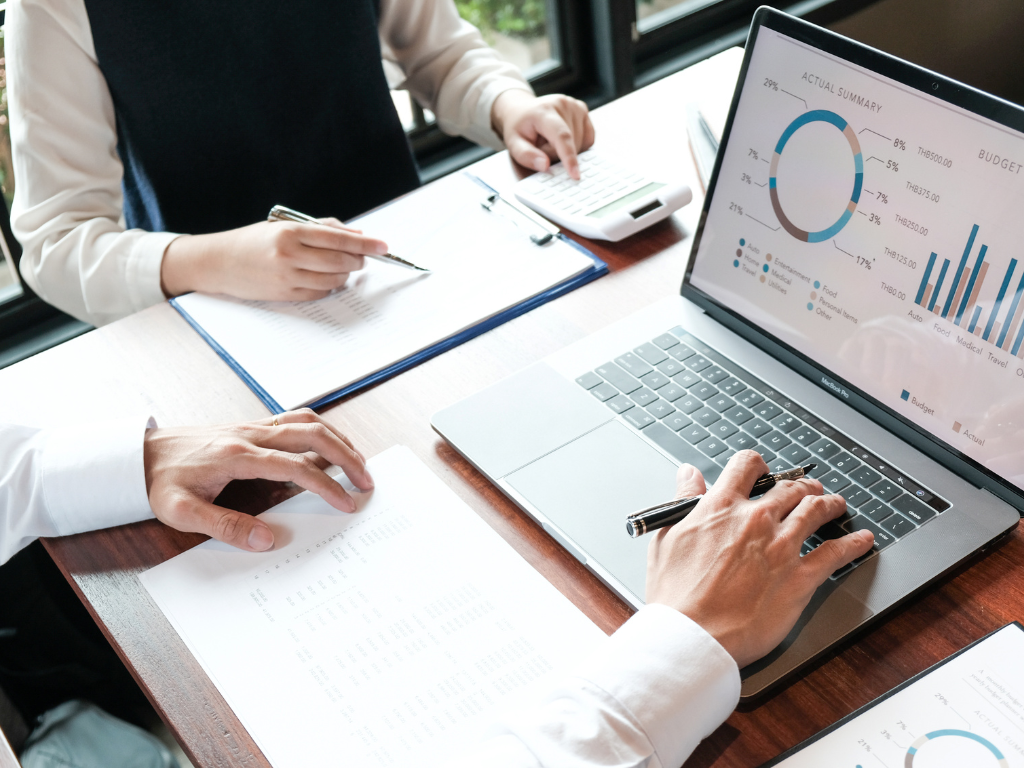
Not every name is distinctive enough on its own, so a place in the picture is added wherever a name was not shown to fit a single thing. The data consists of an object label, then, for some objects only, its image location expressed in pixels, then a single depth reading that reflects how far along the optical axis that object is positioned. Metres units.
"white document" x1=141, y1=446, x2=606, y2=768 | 0.65
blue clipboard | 0.96
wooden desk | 0.65
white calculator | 1.13
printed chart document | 0.58
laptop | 0.70
